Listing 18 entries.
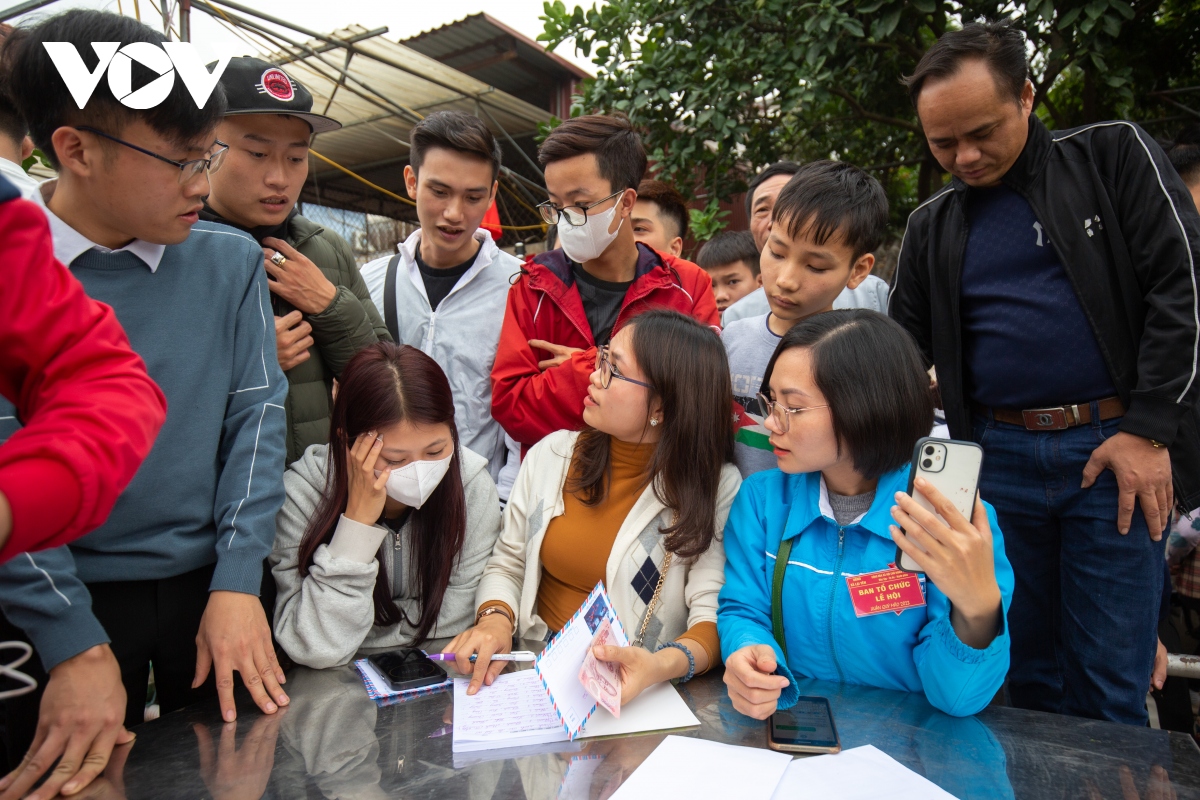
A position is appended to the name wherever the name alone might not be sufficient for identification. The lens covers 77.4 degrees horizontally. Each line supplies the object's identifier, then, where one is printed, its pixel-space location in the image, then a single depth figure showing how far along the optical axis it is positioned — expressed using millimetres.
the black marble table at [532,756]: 1250
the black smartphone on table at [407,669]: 1628
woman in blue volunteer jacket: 1468
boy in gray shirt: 2221
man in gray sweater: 1331
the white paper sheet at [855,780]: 1218
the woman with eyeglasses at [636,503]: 1883
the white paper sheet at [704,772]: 1233
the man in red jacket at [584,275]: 2385
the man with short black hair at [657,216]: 3617
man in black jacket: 1910
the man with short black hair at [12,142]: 2000
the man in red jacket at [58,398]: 822
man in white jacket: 2629
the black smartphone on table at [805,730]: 1346
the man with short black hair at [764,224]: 3096
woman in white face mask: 1773
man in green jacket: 2020
